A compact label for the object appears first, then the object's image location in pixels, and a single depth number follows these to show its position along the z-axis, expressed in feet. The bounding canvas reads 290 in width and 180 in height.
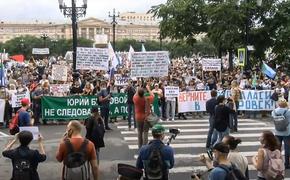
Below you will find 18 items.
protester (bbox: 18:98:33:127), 29.30
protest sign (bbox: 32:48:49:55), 134.80
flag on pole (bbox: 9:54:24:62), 107.31
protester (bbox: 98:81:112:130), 47.11
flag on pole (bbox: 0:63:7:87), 54.52
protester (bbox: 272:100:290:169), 29.69
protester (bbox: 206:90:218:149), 36.17
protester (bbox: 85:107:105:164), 27.42
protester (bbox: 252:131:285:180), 19.52
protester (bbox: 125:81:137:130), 47.11
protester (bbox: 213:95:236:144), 33.84
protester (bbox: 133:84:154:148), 34.99
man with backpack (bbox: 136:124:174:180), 18.55
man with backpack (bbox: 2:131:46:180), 18.53
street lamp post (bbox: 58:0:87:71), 62.25
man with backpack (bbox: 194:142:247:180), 16.03
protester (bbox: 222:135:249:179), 18.75
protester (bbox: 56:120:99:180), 18.16
